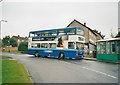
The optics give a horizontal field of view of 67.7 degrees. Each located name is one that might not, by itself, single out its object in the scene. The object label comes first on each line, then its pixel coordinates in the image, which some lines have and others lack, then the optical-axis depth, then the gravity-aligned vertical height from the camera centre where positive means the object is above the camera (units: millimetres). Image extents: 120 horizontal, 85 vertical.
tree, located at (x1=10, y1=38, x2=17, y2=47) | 44443 +1241
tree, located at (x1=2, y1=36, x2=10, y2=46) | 46272 +2372
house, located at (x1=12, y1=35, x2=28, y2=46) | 58479 +4302
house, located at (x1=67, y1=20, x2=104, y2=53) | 25660 +3680
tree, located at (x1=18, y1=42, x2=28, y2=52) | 27202 -462
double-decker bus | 11557 +295
